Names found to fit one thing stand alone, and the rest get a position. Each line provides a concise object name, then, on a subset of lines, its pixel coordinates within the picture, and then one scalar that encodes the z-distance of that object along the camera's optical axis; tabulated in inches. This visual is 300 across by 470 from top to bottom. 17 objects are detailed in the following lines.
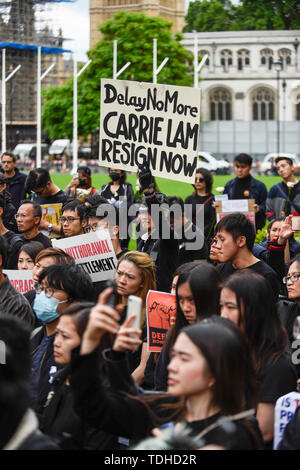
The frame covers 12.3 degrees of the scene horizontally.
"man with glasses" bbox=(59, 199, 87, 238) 410.3
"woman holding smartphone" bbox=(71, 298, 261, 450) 162.7
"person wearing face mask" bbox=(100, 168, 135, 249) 570.0
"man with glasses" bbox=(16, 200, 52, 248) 406.2
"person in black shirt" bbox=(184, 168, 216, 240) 493.0
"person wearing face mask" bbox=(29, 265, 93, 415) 256.9
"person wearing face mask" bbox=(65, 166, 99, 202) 569.0
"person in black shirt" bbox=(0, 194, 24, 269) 399.6
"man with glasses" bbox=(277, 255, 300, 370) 271.1
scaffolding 3185.0
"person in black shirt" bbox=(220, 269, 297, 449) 206.1
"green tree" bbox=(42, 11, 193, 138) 3039.2
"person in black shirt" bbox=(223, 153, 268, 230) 538.6
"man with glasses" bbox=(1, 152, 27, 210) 586.7
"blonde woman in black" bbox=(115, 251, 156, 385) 292.6
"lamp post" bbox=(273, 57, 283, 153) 3129.1
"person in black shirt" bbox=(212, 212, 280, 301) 308.8
